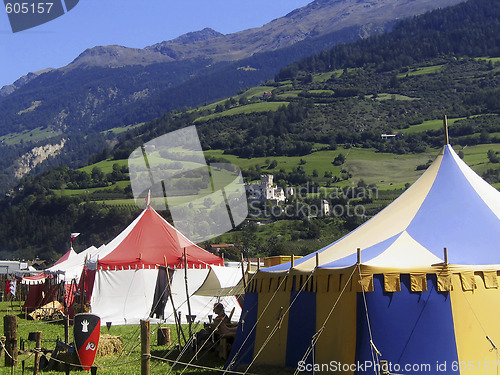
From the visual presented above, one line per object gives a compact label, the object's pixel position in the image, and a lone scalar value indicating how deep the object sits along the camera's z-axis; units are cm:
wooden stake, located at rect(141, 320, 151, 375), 1018
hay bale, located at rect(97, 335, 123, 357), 1516
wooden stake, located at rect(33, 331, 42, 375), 1168
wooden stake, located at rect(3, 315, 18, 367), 1334
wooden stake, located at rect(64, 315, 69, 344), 1433
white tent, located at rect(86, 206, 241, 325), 2320
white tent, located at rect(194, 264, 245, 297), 1795
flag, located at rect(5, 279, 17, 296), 3809
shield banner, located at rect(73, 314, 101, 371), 1128
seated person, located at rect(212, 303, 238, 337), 1452
